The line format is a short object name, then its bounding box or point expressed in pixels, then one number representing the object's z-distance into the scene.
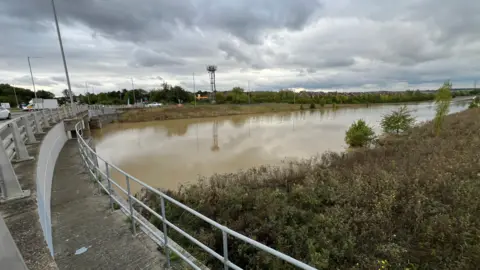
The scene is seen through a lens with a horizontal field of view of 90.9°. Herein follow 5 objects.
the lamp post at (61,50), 11.03
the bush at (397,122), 17.33
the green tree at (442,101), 13.65
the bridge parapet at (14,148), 2.69
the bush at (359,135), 15.21
